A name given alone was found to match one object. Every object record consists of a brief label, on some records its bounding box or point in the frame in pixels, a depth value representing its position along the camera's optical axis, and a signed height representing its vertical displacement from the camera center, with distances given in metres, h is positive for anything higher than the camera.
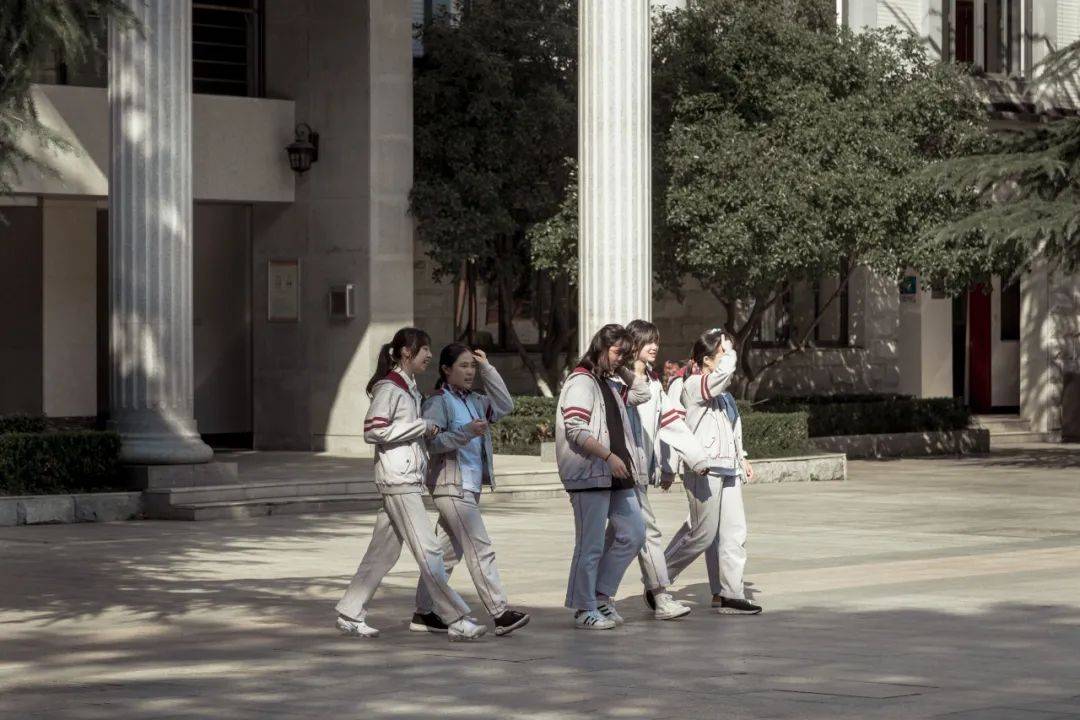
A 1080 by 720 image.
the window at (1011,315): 37.47 -0.08
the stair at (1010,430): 35.94 -2.15
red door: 37.00 -0.84
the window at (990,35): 35.50 +4.89
